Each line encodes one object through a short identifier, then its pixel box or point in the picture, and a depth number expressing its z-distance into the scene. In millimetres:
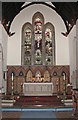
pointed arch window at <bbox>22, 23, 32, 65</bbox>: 18922
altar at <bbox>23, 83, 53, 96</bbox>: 16422
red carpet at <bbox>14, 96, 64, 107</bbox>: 10802
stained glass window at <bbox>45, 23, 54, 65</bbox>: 18891
